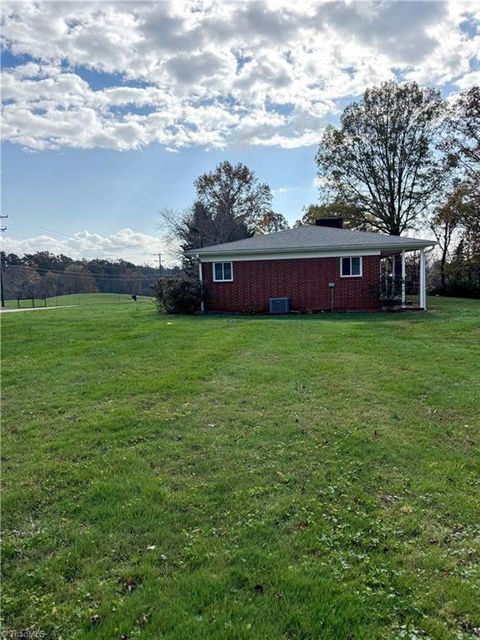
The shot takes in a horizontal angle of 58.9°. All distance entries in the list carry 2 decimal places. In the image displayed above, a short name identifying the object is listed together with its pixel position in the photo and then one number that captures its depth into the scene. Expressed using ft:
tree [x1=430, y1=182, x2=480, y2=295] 78.07
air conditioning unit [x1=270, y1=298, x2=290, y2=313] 59.72
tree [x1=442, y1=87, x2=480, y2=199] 81.41
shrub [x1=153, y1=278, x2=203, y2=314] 57.77
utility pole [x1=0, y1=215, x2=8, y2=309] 134.02
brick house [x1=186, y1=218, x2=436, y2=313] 57.57
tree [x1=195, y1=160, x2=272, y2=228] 146.41
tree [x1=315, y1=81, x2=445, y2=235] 94.02
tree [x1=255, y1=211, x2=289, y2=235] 149.10
